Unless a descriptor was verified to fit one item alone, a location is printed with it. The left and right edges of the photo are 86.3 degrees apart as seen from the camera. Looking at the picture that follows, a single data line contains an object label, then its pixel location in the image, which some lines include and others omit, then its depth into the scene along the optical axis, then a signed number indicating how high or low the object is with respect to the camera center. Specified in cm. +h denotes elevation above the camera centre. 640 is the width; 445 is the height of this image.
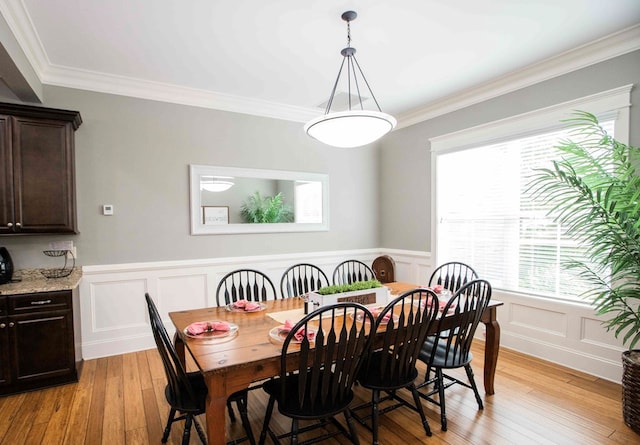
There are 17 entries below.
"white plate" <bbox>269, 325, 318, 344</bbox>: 189 -67
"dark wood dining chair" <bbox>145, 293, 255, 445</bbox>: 178 -100
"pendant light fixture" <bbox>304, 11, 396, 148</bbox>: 220 +60
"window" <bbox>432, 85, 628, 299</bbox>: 322 +7
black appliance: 289 -41
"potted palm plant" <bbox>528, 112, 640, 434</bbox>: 224 -4
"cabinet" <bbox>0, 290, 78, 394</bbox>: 267 -99
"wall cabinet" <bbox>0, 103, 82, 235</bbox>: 285 +42
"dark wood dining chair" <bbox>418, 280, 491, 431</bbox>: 227 -85
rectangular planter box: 225 -57
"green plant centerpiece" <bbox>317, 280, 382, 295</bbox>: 230 -51
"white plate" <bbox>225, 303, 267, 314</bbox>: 248 -68
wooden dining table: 159 -69
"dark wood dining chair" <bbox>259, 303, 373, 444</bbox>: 169 -83
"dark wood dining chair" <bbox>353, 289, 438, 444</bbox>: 201 -86
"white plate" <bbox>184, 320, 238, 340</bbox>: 194 -68
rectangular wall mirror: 392 +20
